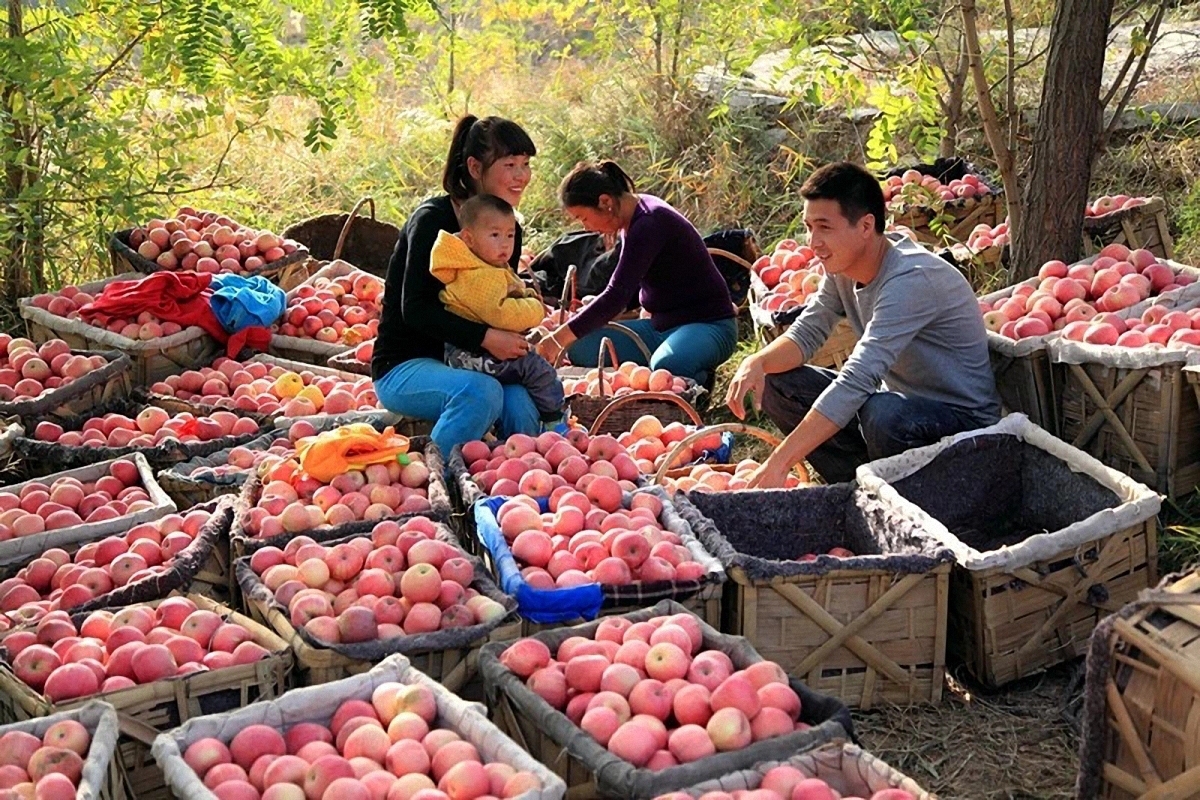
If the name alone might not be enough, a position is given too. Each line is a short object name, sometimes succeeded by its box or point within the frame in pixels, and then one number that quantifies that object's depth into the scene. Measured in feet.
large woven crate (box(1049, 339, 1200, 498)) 13.51
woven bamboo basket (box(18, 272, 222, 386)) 19.22
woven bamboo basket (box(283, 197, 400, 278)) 25.88
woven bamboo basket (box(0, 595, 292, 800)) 9.59
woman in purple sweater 18.34
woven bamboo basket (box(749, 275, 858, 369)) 18.47
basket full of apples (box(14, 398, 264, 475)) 15.51
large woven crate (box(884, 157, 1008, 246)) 22.70
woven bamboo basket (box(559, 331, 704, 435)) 16.81
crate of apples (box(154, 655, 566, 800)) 8.04
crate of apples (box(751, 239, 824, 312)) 19.45
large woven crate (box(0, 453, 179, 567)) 12.54
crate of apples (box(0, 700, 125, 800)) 8.07
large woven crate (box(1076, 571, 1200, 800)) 8.29
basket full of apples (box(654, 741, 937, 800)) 7.84
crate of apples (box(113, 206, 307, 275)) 22.31
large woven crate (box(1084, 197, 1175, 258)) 19.89
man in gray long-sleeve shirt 13.41
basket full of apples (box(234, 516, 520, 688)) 10.21
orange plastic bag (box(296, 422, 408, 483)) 13.32
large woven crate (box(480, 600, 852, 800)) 8.21
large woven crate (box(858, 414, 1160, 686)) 11.53
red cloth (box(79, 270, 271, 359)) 19.81
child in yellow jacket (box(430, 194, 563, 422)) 14.96
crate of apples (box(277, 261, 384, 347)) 20.77
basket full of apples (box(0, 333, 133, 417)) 17.28
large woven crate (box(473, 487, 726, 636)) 10.84
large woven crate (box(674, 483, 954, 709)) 11.21
